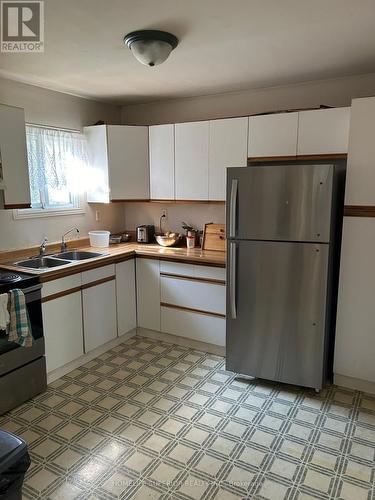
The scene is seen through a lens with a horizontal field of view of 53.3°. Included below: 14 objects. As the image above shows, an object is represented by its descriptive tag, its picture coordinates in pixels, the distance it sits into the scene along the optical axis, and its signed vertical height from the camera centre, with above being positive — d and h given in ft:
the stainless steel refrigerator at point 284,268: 8.20 -1.69
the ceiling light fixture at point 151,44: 6.94 +2.82
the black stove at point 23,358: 8.10 -3.70
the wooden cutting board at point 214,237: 11.85 -1.37
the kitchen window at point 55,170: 11.03 +0.72
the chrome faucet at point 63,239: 11.65 -1.47
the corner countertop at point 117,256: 9.39 -1.83
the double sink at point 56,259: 10.50 -1.92
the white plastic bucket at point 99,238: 12.52 -1.49
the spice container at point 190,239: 12.38 -1.49
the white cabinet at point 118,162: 12.10 +1.03
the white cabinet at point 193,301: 10.71 -3.16
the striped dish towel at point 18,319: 7.84 -2.64
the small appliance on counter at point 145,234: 13.51 -1.45
